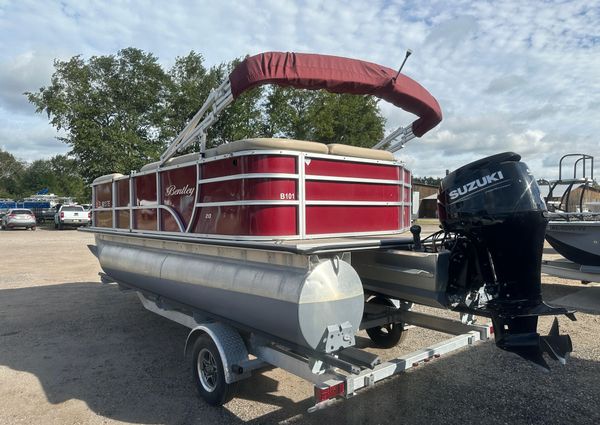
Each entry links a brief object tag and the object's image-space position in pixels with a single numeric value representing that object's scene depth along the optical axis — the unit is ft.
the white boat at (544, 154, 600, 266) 25.61
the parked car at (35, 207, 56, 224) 113.91
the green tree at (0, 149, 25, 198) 275.18
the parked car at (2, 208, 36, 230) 90.68
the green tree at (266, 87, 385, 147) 84.84
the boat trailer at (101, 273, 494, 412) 10.62
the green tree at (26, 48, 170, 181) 85.87
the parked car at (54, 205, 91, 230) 89.40
